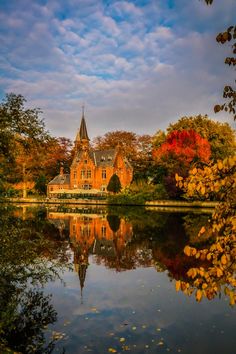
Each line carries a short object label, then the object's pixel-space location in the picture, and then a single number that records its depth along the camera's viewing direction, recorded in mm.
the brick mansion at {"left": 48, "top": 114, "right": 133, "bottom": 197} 62219
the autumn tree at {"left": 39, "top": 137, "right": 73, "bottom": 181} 72812
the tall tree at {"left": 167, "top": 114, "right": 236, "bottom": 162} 47322
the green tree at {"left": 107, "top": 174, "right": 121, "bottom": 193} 50850
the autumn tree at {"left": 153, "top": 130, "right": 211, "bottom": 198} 40906
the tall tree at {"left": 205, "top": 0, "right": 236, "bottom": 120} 3283
